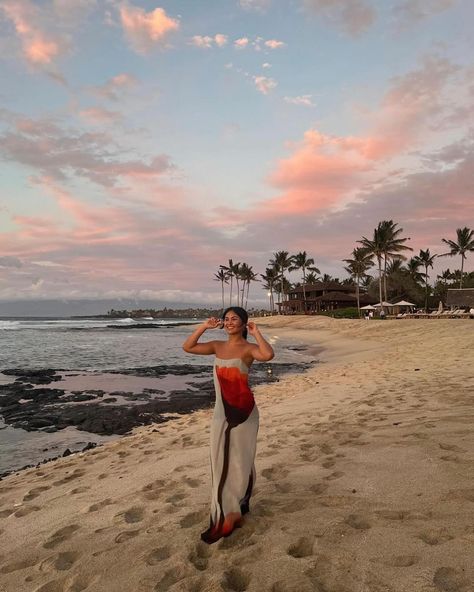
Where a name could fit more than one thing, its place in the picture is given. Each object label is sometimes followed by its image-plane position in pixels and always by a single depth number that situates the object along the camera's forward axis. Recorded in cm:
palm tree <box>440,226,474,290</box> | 6944
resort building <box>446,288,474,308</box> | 5278
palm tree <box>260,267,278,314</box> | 10002
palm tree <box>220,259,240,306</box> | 11312
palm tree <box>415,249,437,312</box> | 7531
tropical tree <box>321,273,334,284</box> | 11234
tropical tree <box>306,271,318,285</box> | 10974
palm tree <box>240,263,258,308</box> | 11088
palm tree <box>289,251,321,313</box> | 8706
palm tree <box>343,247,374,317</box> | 7138
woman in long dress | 361
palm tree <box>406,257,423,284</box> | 7701
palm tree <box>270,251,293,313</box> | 9356
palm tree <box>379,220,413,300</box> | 5797
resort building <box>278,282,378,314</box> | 7844
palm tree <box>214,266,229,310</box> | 12188
